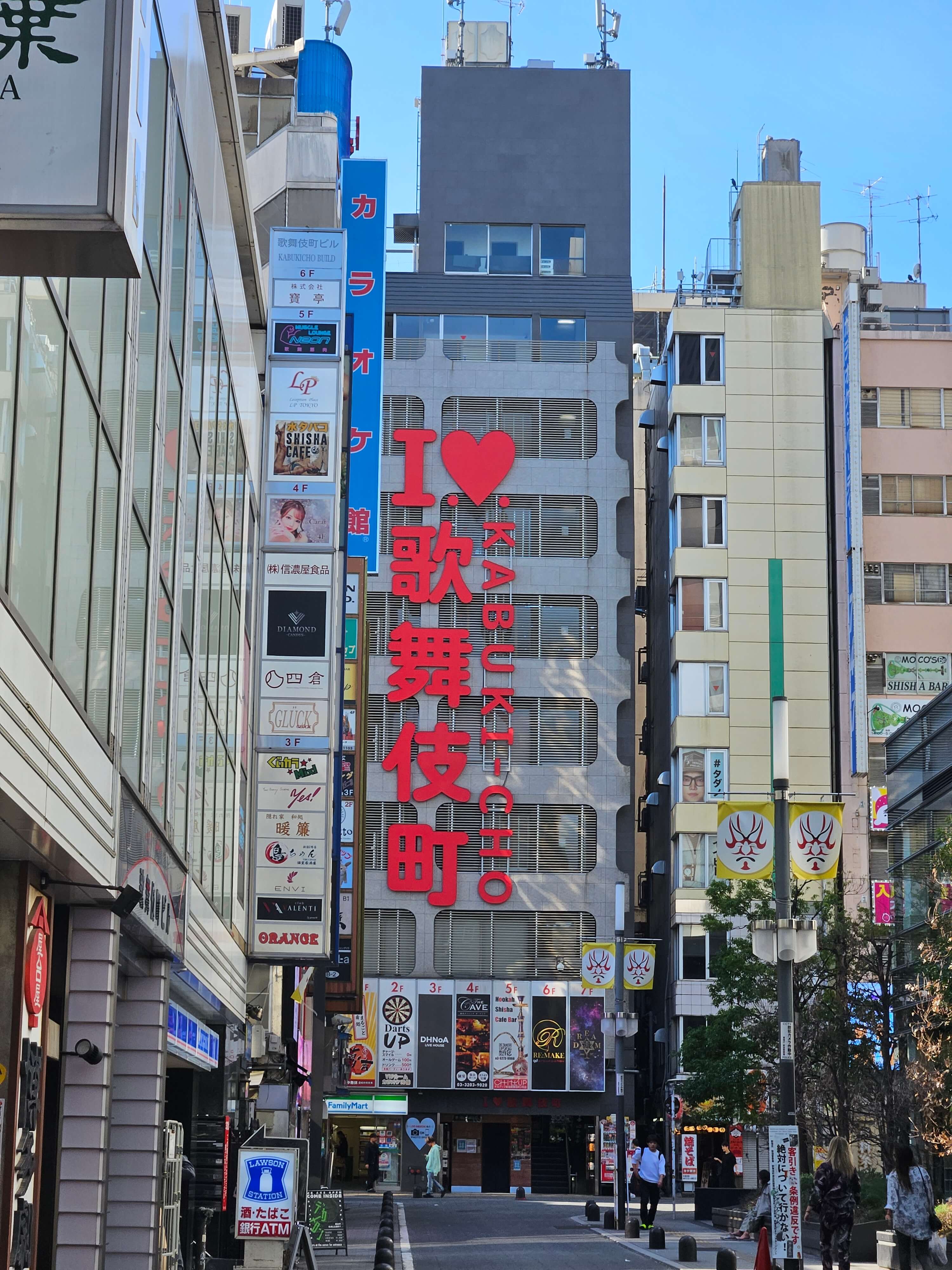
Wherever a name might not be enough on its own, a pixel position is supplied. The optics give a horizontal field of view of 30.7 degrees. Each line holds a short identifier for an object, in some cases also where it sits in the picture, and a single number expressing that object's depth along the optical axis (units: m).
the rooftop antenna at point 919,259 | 92.75
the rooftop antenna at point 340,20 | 43.38
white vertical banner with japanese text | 18.03
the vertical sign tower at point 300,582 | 27.56
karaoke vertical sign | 47.62
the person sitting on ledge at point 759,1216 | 26.08
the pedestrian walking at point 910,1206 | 18.39
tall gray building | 70.31
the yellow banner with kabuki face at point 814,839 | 20.27
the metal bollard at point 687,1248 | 25.27
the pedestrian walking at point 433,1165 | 56.56
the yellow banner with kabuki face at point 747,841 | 20.89
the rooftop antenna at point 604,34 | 87.56
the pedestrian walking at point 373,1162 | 66.00
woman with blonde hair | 19.73
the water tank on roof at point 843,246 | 91.12
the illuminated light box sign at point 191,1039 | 18.03
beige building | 72.12
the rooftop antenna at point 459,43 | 86.12
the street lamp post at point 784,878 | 18.56
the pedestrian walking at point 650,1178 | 34.16
